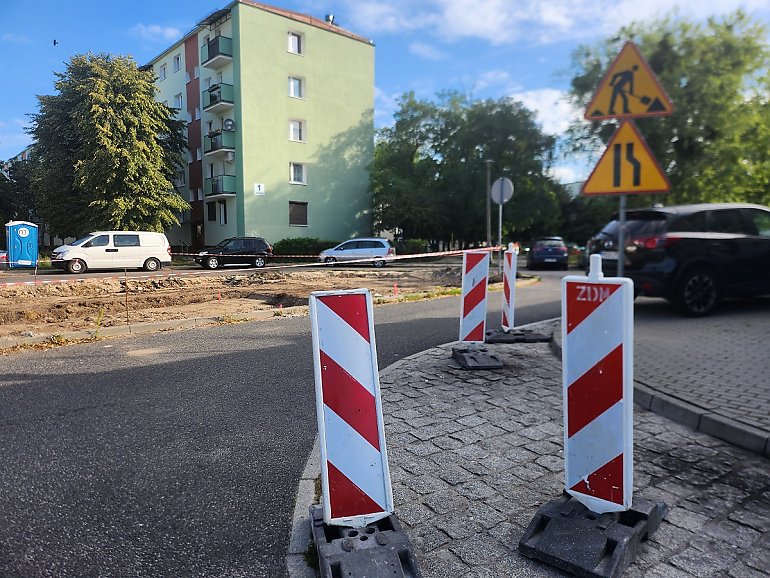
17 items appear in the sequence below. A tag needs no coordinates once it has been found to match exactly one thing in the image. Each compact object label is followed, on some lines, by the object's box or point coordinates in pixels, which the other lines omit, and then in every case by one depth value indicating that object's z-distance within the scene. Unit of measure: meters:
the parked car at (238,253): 26.89
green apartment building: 32.91
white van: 22.80
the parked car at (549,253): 24.27
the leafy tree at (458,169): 35.69
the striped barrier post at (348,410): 2.50
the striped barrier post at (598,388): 2.52
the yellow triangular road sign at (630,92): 4.11
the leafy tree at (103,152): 30.03
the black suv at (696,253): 8.46
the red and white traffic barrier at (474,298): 6.17
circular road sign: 14.56
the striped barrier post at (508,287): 7.56
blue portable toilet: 23.16
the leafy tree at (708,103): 16.30
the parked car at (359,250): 27.75
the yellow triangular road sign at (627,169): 4.02
